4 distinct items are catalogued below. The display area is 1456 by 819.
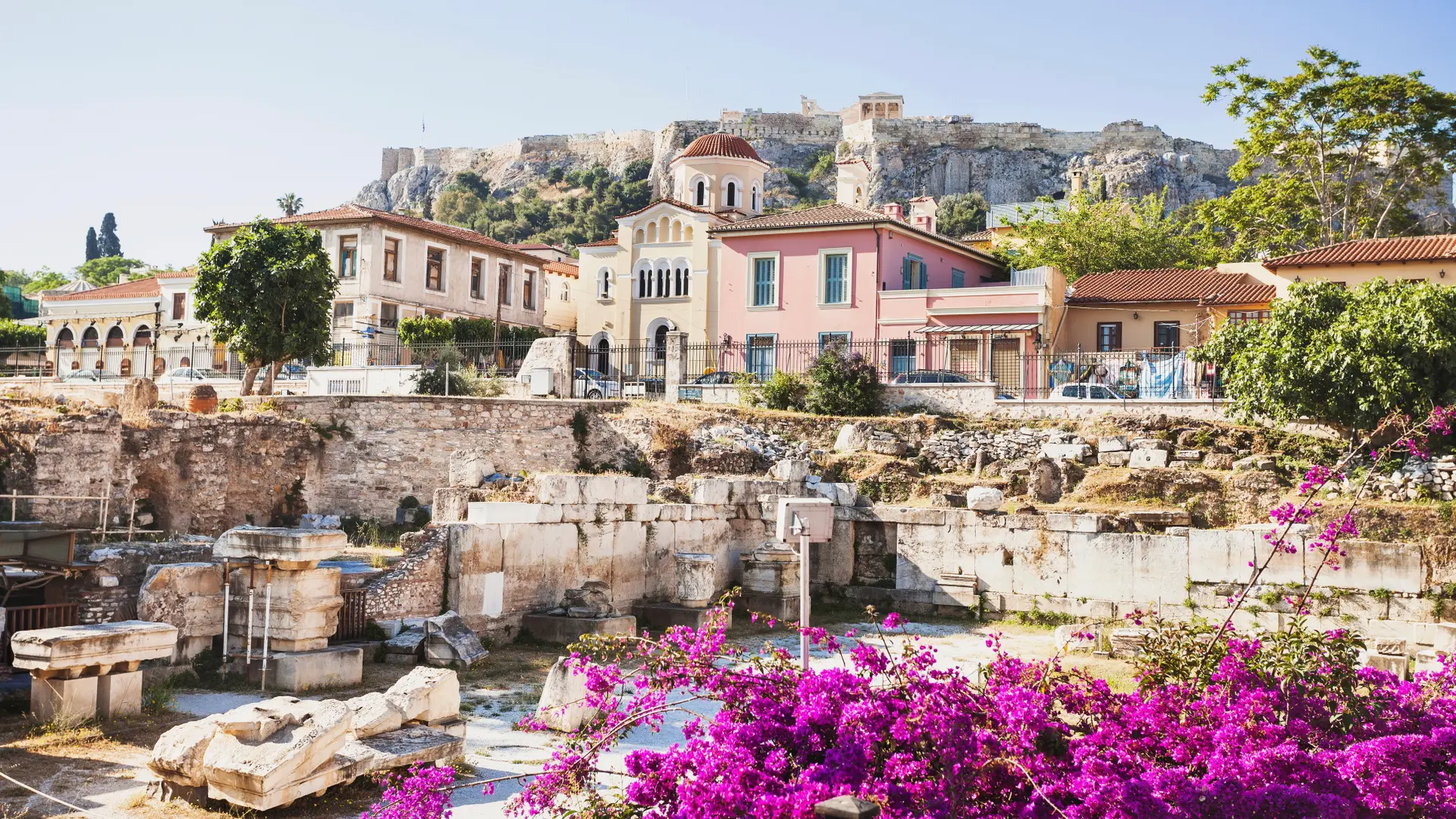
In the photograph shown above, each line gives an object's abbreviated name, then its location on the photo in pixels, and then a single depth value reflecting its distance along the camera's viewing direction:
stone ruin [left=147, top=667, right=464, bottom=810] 7.86
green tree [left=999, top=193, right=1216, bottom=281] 44.00
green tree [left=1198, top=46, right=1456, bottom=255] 36.44
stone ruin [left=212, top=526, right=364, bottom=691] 11.49
